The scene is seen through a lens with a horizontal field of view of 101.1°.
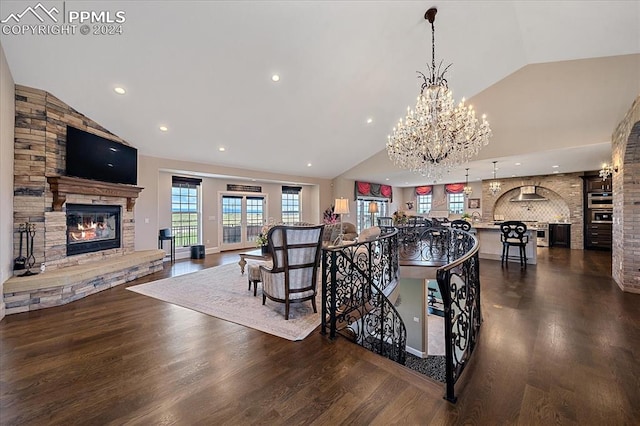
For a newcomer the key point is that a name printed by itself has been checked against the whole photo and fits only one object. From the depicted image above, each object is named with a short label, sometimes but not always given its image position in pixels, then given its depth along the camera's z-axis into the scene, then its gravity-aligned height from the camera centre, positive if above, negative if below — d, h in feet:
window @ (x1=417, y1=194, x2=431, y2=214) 45.68 +1.67
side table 23.45 -2.63
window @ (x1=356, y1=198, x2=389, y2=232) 39.37 +0.24
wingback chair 10.84 -2.17
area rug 10.38 -4.37
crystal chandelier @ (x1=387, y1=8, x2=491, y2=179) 13.57 +4.54
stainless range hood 33.30 +2.41
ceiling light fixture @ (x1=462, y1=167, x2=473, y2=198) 32.78 +4.35
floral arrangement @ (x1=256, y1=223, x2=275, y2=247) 16.84 -1.69
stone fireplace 12.57 +0.07
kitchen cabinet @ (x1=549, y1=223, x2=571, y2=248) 31.50 -2.64
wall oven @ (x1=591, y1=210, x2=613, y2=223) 28.89 -0.35
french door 30.18 -0.55
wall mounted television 14.73 +3.50
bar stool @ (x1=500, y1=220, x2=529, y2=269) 21.21 -2.23
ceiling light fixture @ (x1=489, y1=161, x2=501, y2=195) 30.76 +3.19
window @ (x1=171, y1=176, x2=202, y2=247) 26.14 +0.36
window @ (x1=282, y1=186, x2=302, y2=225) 34.76 +1.32
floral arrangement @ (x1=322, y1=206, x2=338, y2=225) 32.76 -0.18
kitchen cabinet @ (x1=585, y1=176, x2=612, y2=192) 29.09 +3.25
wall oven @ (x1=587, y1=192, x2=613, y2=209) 29.25 +1.45
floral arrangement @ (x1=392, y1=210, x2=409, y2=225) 22.49 -0.39
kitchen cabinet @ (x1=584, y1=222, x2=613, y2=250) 28.96 -2.54
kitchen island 24.16 -2.66
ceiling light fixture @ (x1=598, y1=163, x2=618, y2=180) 22.48 +3.74
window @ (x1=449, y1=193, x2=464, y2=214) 41.98 +1.65
